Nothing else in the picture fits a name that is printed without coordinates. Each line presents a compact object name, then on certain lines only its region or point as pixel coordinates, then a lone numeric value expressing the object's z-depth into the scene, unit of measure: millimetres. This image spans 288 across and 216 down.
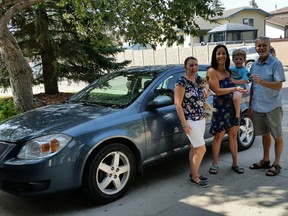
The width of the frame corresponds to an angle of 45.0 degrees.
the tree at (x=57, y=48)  11680
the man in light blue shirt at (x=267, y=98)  4277
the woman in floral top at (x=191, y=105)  4109
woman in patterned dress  4422
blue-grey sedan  3525
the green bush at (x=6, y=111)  7297
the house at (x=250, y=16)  51281
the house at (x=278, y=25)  48153
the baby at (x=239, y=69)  4775
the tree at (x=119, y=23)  7599
